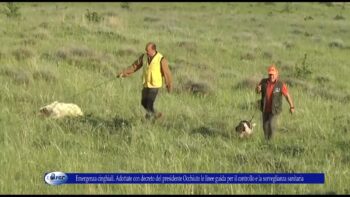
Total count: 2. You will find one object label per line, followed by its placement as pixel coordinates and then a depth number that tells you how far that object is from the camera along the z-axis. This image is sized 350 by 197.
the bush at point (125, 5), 92.69
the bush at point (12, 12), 46.81
